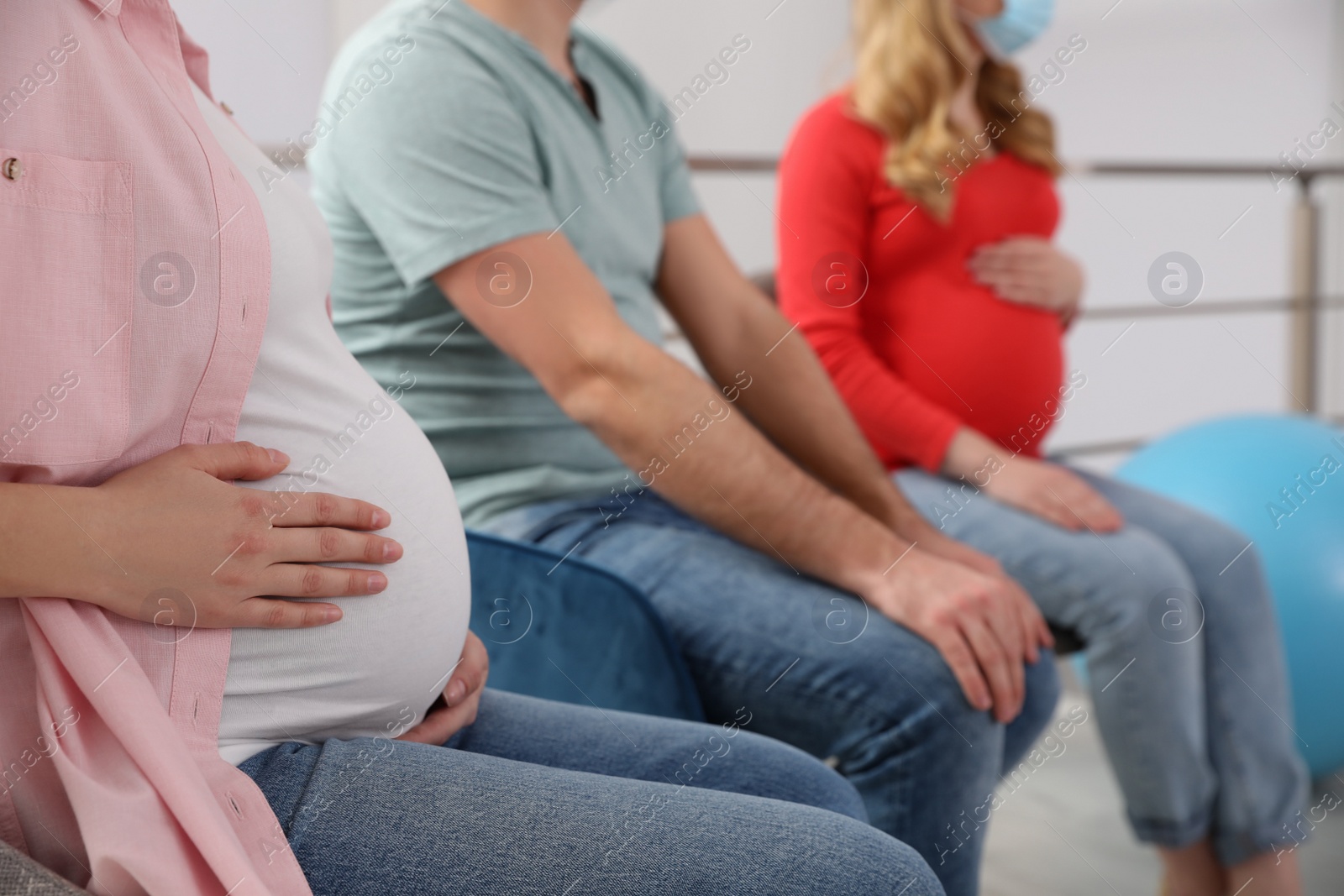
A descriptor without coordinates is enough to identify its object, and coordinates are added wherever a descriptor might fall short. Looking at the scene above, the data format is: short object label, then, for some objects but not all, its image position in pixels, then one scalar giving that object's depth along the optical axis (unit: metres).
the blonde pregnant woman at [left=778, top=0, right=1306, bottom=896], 3.26
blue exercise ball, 3.76
